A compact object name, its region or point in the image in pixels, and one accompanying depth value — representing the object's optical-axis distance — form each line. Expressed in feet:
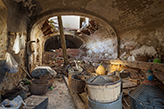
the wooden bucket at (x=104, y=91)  5.34
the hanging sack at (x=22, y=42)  12.81
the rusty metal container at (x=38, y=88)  11.46
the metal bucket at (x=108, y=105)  5.45
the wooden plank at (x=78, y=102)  7.82
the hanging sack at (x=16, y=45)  11.92
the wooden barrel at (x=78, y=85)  10.88
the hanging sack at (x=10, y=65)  10.01
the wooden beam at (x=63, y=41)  26.44
